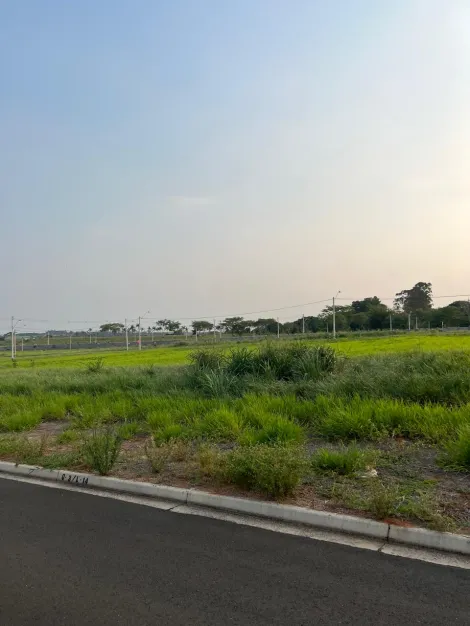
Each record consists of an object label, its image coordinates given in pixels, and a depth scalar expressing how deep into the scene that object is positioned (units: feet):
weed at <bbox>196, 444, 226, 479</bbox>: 18.76
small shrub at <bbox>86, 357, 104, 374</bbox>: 60.16
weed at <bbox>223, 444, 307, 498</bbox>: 16.80
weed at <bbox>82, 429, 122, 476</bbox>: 21.04
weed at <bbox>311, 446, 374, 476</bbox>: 18.86
